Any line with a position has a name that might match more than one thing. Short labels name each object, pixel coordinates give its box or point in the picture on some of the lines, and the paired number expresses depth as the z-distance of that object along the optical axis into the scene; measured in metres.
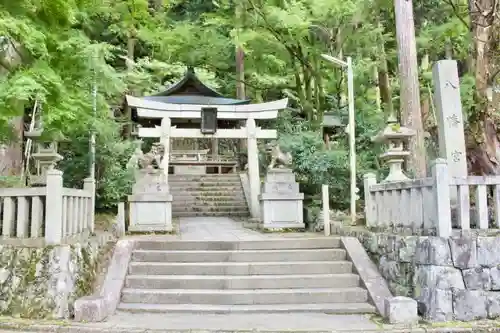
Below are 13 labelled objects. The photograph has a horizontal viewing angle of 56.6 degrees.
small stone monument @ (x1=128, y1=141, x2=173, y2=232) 10.39
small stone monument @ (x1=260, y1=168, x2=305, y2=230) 10.97
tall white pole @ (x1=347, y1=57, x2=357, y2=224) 9.52
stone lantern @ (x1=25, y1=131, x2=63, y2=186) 8.75
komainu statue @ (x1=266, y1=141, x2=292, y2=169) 11.06
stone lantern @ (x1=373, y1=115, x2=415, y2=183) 9.09
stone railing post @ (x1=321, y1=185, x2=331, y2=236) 9.26
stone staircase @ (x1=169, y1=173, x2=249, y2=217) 15.26
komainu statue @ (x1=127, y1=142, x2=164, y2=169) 10.74
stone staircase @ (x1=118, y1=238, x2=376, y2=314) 6.40
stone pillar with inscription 6.93
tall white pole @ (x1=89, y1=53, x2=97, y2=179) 7.49
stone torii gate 14.63
